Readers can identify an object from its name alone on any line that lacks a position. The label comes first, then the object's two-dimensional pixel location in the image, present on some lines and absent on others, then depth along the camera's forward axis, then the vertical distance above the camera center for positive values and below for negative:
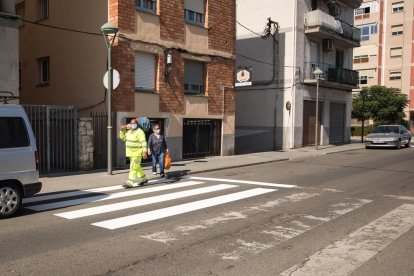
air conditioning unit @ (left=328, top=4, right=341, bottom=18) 27.73 +7.35
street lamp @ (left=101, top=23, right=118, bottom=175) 12.02 +1.14
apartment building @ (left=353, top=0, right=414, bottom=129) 50.53 +9.32
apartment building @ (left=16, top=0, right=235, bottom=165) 15.11 +2.25
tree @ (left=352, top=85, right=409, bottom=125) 42.53 +1.94
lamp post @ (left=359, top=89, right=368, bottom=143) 38.96 +2.88
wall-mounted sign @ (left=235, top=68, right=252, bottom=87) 21.44 +2.34
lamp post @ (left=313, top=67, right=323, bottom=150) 22.30 +2.54
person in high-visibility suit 10.64 -0.70
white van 7.26 -0.70
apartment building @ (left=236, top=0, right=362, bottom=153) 24.47 +3.01
